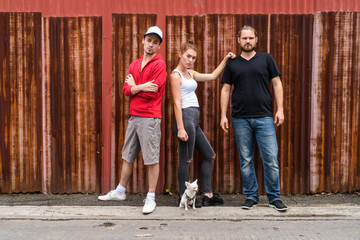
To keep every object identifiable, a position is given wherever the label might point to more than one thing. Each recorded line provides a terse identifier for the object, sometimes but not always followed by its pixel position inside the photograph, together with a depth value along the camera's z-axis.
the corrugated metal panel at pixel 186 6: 5.05
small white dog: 4.30
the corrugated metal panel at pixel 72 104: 5.07
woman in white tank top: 4.34
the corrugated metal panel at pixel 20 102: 5.08
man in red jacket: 4.37
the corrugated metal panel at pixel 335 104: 5.06
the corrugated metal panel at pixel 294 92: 5.05
